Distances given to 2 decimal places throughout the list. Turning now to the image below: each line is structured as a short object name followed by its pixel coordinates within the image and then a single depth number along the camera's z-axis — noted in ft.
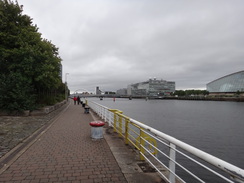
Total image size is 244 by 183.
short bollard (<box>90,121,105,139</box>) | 22.00
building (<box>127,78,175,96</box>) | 551.59
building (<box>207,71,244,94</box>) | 422.00
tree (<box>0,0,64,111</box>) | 44.52
